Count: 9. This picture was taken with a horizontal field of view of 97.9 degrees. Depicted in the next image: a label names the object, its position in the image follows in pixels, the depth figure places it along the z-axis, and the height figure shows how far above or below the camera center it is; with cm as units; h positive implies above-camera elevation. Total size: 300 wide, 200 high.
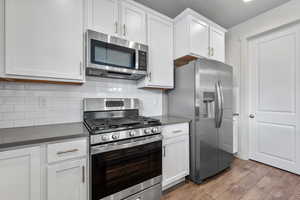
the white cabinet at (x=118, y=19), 154 +104
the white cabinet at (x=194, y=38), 207 +105
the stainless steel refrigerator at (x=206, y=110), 191 -16
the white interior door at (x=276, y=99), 217 +2
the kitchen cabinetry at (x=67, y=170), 104 -59
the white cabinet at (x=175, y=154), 173 -75
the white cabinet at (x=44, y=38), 115 +60
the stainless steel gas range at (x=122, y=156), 121 -58
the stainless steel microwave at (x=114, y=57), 148 +54
